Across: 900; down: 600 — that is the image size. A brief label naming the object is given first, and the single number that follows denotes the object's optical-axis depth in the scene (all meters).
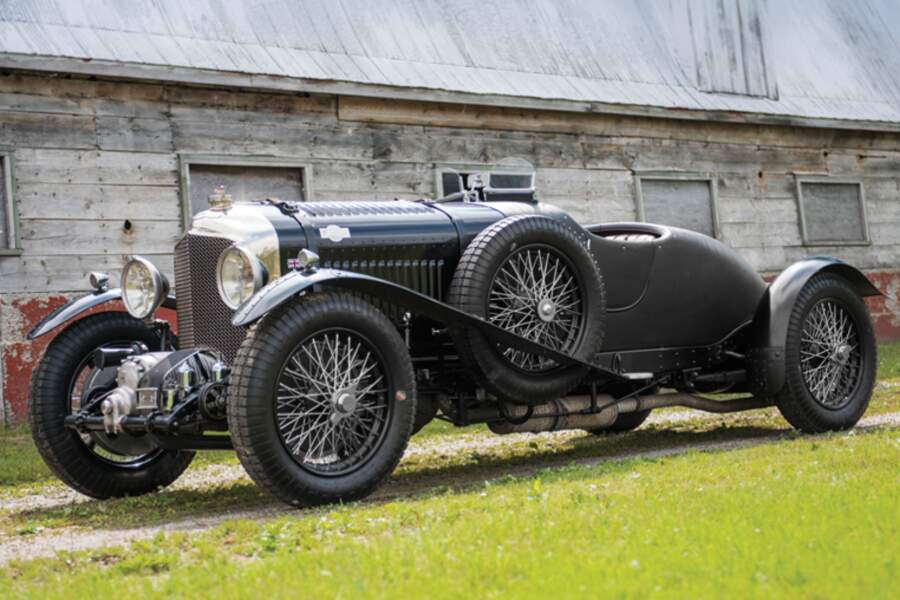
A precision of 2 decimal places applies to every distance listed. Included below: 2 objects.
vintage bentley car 5.93
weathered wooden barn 11.26
